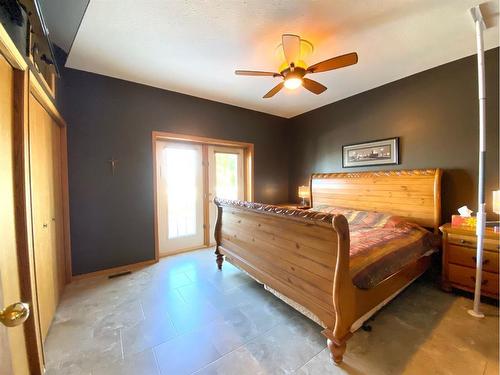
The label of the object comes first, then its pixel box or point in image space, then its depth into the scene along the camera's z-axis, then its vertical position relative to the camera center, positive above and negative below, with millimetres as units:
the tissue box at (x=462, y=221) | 2256 -481
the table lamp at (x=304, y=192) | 4107 -222
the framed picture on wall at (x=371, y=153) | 3074 +420
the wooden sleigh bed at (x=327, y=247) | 1453 -603
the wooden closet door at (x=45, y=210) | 1615 -223
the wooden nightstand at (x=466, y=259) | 2059 -860
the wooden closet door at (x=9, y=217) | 982 -149
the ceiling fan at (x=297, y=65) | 1775 +1072
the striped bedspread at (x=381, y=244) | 1639 -631
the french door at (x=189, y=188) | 3430 -95
